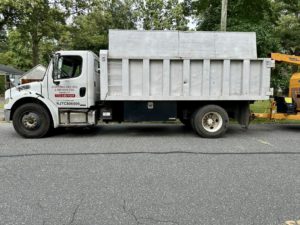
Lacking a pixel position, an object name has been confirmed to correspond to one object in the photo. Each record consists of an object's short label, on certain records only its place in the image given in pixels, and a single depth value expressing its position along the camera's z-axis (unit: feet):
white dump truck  26.99
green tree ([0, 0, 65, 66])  45.80
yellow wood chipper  30.94
